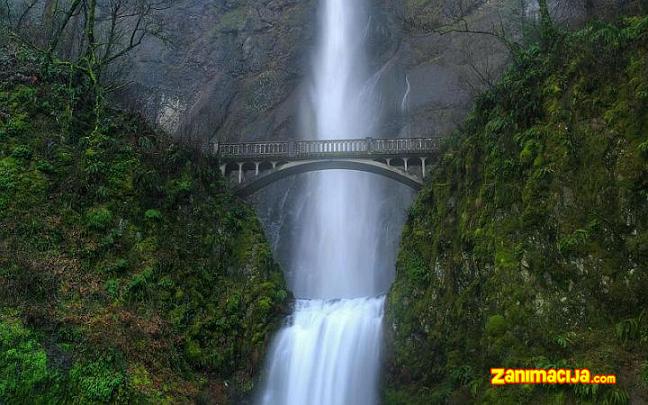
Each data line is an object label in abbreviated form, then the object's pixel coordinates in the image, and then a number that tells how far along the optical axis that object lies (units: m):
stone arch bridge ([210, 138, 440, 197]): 26.62
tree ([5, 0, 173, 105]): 20.77
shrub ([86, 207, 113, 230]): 17.02
